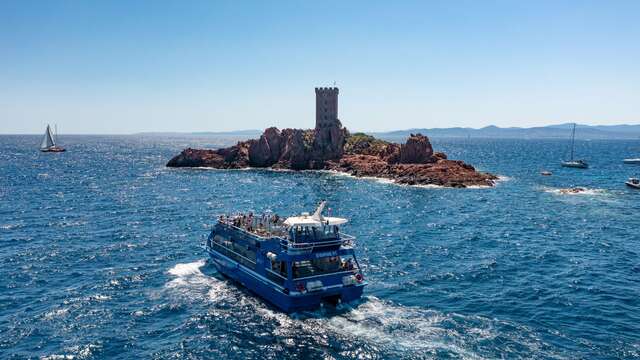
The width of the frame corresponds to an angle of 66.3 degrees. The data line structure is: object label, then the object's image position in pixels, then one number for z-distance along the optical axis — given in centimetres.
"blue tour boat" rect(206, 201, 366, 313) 3331
